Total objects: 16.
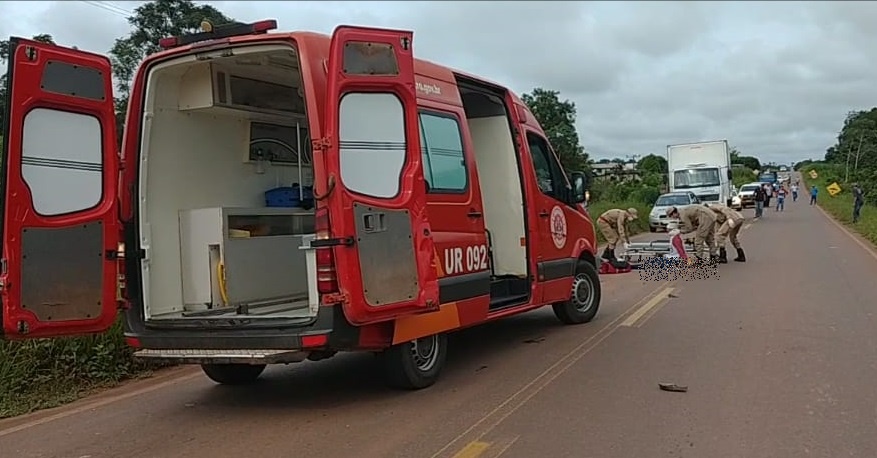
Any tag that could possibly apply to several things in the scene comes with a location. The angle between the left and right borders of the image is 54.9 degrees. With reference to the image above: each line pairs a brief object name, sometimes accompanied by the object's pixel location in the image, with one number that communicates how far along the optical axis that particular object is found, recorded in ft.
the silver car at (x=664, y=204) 95.40
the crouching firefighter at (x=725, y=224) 56.70
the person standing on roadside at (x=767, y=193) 148.12
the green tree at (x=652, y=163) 289.99
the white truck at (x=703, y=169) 106.73
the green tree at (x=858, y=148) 211.70
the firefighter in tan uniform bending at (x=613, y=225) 53.62
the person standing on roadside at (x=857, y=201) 108.88
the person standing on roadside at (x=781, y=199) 148.87
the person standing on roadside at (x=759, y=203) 124.88
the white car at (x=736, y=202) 121.60
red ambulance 18.43
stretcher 52.90
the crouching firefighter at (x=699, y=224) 54.60
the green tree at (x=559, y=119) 142.92
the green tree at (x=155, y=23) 74.13
